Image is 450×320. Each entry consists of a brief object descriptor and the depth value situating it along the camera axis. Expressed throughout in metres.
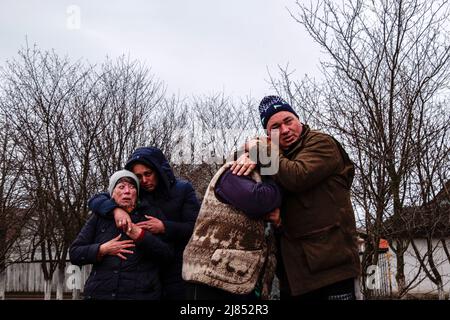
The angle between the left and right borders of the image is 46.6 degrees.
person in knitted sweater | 2.41
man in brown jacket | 2.39
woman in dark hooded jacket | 3.08
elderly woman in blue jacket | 2.92
